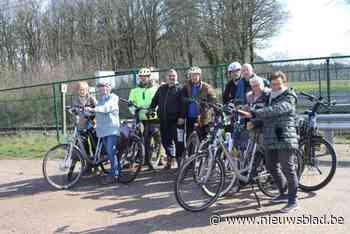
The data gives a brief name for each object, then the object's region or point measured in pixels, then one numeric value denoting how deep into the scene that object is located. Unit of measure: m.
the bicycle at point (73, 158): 7.48
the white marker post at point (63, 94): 12.54
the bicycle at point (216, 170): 5.70
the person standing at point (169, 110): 7.77
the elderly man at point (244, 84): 6.96
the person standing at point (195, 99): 7.46
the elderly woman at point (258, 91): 6.02
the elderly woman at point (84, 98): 7.84
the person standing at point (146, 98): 8.21
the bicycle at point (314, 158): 6.29
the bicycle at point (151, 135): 8.12
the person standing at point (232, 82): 7.22
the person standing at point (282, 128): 5.43
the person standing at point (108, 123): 7.50
